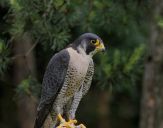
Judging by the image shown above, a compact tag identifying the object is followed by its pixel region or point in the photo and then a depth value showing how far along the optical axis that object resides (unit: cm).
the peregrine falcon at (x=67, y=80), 1120
